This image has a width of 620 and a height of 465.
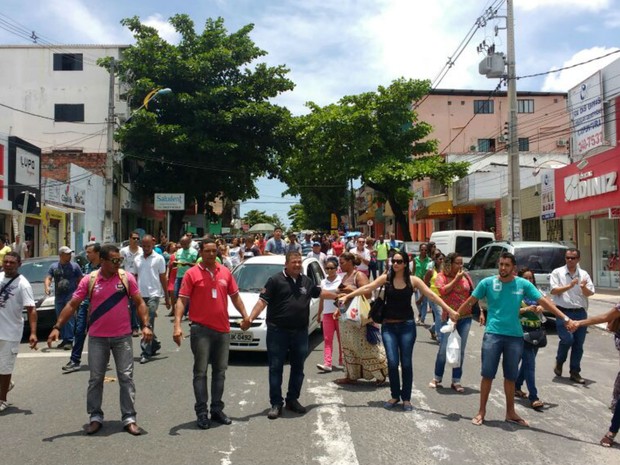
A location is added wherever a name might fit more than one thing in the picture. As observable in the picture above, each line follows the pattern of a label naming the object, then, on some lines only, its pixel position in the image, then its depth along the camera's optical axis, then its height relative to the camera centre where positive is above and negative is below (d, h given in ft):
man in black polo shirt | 20.02 -2.61
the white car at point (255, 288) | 28.35 -2.09
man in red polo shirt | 18.83 -2.46
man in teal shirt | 19.51 -2.70
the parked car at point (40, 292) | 35.91 -2.68
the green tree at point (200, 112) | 111.65 +26.17
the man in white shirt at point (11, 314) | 20.70 -2.26
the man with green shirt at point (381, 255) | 63.41 -0.73
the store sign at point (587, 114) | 67.33 +15.78
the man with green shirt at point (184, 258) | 40.57 -0.59
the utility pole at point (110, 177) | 77.94 +10.21
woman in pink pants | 25.93 -2.95
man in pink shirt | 18.28 -2.43
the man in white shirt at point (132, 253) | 31.04 -0.17
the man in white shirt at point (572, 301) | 26.16 -2.38
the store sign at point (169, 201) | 113.80 +9.24
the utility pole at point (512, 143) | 64.18 +11.42
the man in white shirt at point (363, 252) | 50.62 -0.29
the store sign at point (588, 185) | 60.74 +6.84
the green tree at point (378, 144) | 108.58 +19.99
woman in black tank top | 20.81 -2.67
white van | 72.90 +0.88
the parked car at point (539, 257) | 39.06 -0.62
